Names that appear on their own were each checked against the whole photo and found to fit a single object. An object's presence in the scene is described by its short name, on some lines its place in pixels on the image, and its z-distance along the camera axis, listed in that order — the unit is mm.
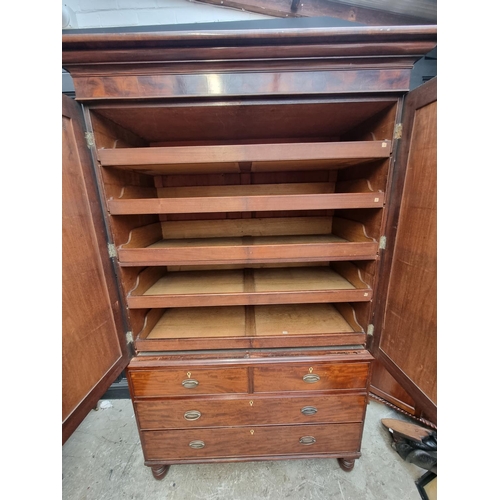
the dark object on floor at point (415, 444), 1079
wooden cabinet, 690
